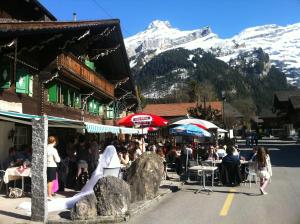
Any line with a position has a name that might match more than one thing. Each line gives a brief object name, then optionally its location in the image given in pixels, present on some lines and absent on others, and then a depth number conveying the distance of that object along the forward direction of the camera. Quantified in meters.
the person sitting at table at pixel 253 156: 11.01
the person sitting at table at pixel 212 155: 13.82
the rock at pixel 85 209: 6.52
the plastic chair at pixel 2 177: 9.19
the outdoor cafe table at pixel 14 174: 8.82
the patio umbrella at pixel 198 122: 14.56
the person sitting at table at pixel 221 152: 14.57
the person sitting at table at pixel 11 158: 9.84
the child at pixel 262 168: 9.22
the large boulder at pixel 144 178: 8.50
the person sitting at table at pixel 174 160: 13.30
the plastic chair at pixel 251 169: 10.69
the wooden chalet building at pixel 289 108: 50.45
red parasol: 11.45
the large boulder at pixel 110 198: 6.69
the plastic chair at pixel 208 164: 11.80
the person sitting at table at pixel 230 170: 10.70
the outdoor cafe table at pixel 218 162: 11.28
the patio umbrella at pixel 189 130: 13.70
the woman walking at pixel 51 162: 8.04
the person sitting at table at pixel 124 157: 10.81
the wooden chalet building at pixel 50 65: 10.98
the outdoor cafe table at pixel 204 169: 9.77
